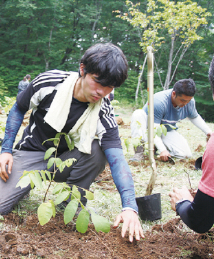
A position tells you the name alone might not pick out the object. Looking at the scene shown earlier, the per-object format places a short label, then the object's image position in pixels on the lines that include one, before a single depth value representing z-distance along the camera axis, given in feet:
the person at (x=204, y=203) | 3.36
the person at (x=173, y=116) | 11.55
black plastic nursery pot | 5.67
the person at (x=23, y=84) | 36.27
